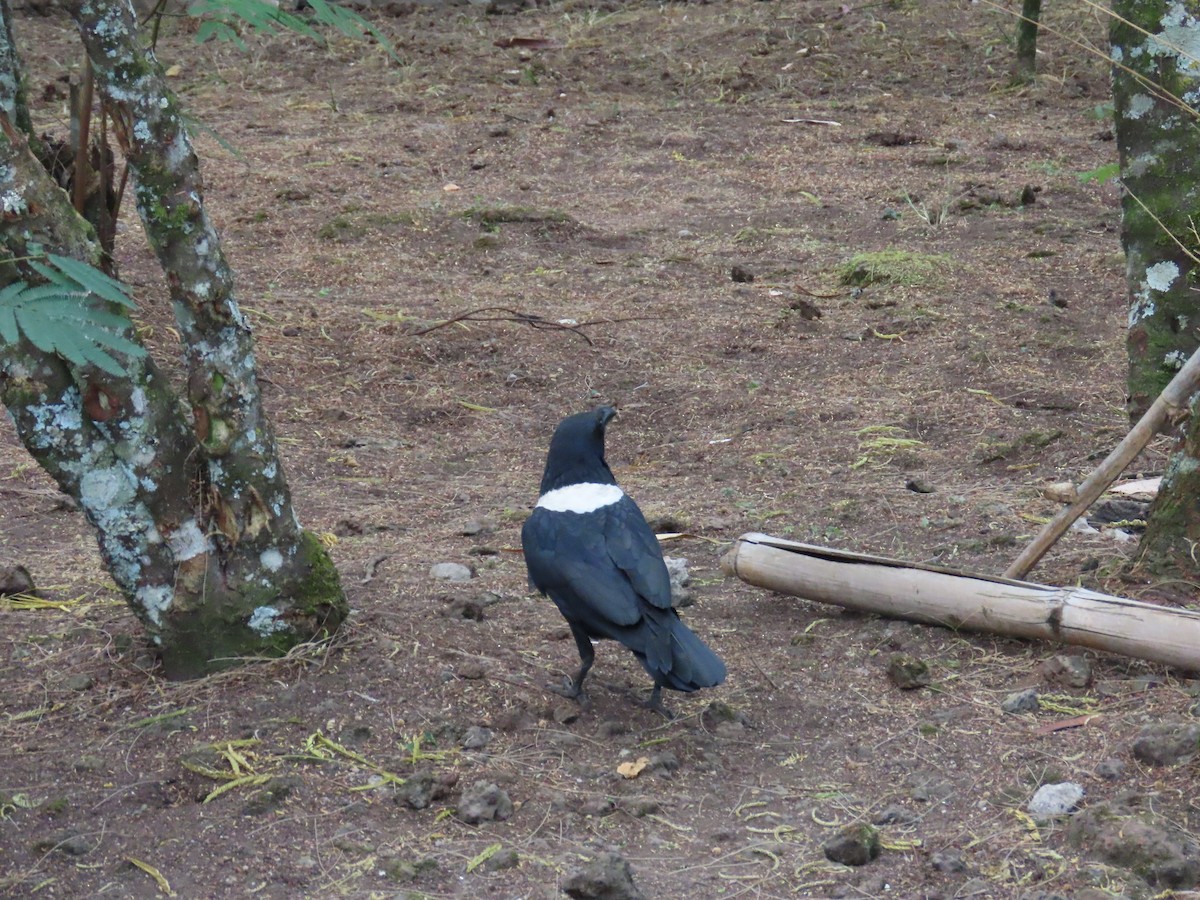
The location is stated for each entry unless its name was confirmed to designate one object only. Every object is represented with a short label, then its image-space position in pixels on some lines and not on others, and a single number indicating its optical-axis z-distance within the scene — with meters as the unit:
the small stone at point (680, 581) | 8.41
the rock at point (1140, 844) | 5.23
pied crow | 6.70
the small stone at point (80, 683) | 6.87
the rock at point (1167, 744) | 6.03
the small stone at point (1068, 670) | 6.95
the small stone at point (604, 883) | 5.25
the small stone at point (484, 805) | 5.93
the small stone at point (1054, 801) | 5.90
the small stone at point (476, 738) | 6.57
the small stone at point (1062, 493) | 7.27
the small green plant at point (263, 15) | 6.66
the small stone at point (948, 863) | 5.54
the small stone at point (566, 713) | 6.92
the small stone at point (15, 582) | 7.84
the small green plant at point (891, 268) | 14.74
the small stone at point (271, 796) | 5.91
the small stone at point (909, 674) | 7.15
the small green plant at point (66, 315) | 5.03
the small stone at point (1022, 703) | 6.83
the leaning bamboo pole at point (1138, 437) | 7.20
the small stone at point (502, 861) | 5.58
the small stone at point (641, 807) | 6.09
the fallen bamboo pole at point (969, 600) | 6.86
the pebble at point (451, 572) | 8.54
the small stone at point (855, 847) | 5.58
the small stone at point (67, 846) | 5.60
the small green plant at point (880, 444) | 10.70
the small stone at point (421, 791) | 6.03
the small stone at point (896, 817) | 5.96
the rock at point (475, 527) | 9.41
